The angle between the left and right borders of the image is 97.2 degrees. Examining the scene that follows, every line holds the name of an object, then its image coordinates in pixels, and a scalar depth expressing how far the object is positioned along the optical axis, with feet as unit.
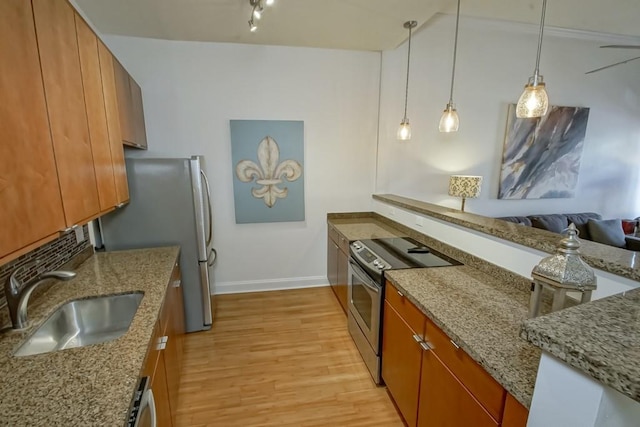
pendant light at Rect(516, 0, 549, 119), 5.09
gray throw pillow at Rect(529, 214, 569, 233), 11.84
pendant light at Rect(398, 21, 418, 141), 8.37
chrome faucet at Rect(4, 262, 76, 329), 3.89
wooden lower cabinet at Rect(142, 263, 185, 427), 4.19
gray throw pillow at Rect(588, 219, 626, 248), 11.57
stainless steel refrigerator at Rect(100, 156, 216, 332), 7.57
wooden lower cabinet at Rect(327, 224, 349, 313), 9.16
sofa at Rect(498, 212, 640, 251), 11.56
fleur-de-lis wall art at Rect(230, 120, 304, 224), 10.32
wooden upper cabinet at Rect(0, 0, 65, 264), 2.88
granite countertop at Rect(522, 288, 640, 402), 1.76
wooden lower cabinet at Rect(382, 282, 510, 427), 3.44
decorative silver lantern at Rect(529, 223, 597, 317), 3.18
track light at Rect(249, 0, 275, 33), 6.73
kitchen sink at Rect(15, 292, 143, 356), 4.53
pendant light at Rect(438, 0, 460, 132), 7.33
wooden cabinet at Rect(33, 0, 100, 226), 3.74
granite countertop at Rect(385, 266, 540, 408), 3.10
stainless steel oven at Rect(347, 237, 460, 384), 6.28
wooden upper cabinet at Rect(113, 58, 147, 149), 6.92
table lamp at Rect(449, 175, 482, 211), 10.61
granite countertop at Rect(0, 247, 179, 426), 2.67
